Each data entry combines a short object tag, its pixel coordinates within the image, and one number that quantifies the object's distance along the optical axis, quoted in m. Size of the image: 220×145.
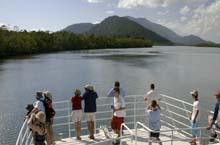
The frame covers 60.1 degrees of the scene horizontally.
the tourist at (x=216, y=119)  4.20
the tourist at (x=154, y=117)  4.50
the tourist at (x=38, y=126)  3.72
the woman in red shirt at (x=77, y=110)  4.92
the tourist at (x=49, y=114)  4.49
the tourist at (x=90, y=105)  4.95
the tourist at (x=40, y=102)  4.23
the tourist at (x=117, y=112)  4.84
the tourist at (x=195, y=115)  4.68
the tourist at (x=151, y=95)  5.36
